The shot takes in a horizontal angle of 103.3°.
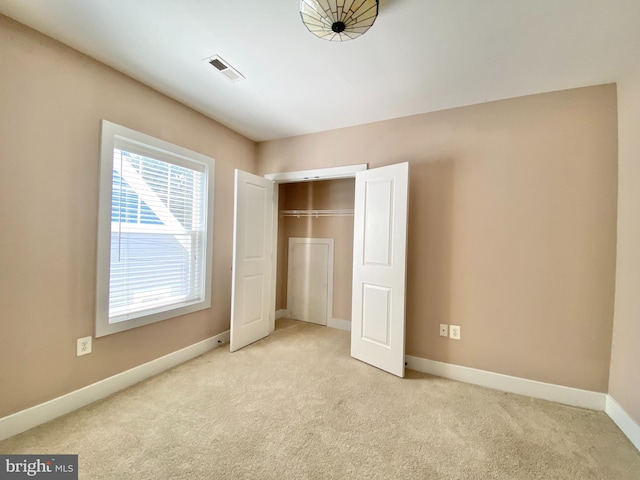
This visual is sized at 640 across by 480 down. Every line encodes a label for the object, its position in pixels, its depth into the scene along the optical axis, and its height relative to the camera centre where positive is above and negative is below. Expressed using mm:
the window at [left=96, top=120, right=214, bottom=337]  2008 +46
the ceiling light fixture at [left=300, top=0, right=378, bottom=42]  1298 +1212
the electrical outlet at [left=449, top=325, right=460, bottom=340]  2410 -836
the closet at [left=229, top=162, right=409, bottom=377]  2451 -145
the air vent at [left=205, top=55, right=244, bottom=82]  1870 +1317
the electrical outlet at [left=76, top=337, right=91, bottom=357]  1866 -841
